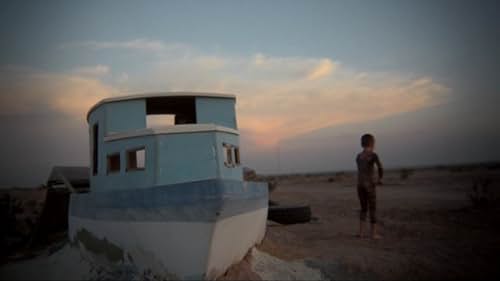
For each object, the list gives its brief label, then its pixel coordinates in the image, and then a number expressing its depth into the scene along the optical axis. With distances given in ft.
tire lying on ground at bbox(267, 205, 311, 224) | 39.01
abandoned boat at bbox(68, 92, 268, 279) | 18.02
